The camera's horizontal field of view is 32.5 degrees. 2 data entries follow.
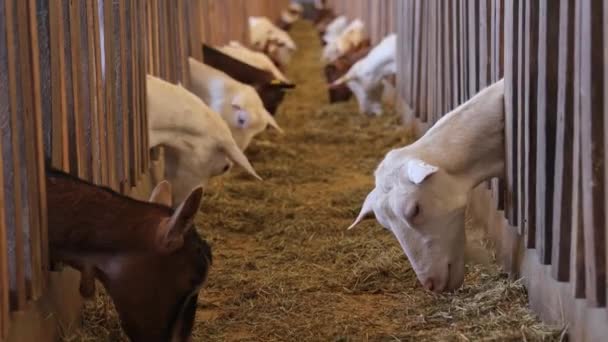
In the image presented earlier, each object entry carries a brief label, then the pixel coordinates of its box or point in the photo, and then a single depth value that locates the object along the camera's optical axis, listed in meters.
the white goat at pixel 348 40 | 16.09
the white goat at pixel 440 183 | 4.91
